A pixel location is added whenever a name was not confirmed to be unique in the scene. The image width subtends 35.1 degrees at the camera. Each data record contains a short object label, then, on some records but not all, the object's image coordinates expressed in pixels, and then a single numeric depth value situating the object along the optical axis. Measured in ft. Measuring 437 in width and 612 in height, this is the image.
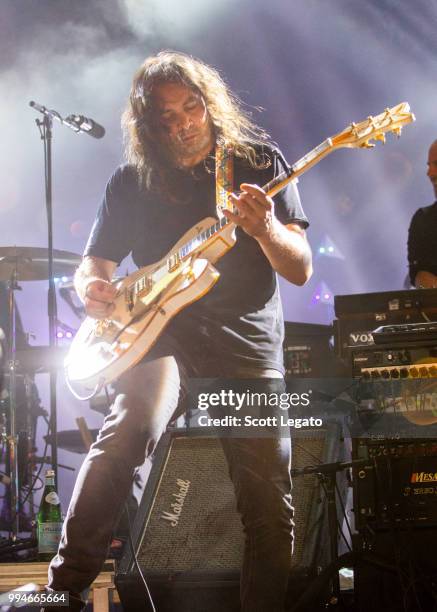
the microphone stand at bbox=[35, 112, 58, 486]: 11.49
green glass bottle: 9.63
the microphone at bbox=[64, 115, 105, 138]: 12.12
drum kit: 12.75
